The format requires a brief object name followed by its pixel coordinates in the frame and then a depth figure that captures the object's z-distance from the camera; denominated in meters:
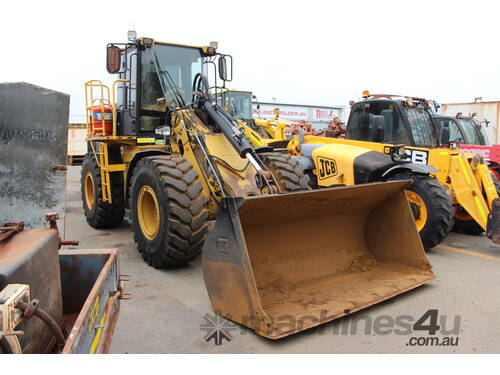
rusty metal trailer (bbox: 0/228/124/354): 1.67
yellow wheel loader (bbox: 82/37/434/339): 3.59
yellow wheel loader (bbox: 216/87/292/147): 7.02
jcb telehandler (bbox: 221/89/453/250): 5.70
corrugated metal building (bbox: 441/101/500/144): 15.02
